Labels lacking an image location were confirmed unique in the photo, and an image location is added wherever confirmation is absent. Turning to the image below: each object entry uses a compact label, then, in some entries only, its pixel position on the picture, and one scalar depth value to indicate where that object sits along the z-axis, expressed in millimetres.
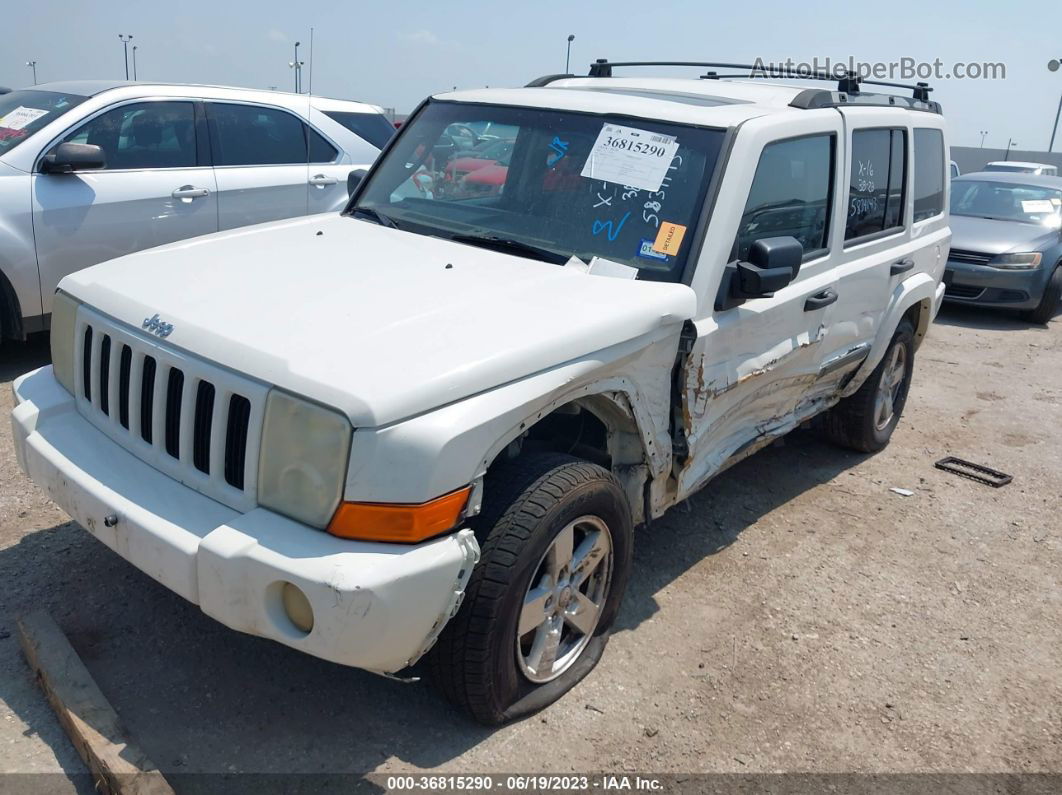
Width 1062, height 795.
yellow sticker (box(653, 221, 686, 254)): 3480
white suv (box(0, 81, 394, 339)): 5703
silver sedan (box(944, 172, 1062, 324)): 10164
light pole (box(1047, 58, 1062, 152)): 24311
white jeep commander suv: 2463
